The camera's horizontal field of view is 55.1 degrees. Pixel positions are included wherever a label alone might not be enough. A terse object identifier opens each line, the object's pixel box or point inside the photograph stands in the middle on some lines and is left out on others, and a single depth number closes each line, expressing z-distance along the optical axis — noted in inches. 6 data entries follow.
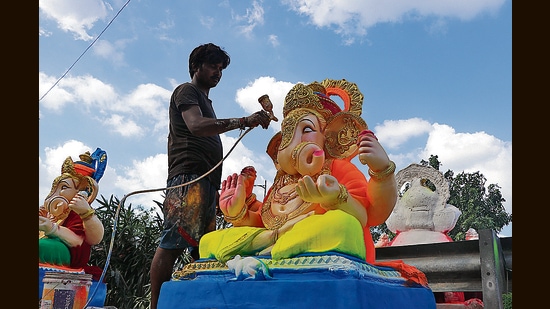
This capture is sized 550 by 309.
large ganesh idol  97.3
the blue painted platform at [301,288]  86.7
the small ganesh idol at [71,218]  168.9
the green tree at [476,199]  545.0
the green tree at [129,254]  281.4
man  113.3
